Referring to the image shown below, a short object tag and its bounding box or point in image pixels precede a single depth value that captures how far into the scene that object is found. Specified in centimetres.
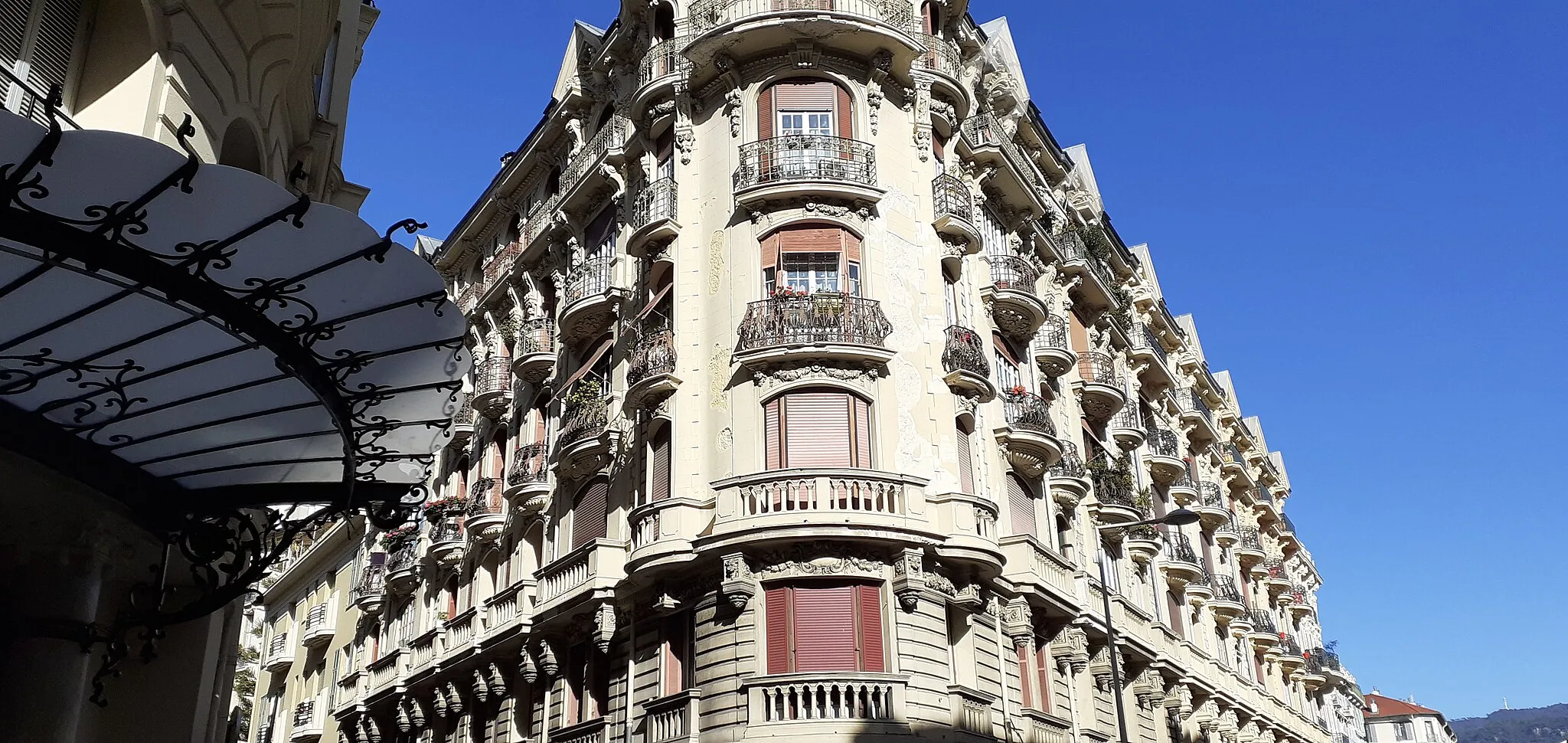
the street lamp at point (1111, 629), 1923
